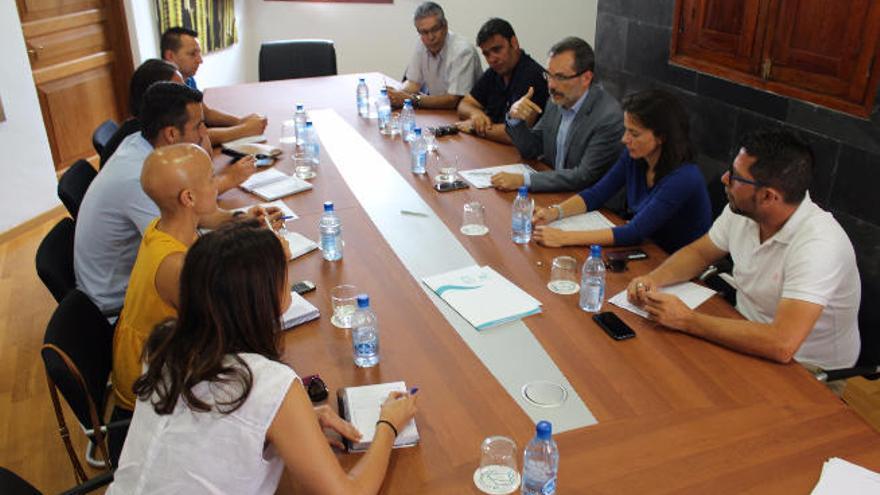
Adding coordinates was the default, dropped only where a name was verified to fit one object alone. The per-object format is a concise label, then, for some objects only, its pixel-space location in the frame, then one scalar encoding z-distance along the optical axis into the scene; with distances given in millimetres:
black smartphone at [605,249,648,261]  2486
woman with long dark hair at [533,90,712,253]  2613
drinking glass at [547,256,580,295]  2313
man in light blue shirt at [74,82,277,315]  2535
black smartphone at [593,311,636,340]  2033
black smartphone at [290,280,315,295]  2305
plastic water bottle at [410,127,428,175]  3328
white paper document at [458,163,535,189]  3213
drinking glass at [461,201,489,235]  2750
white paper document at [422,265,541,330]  2143
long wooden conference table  1548
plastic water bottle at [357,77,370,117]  4371
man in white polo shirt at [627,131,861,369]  1959
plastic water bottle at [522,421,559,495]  1441
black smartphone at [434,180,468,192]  3129
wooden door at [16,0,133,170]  4910
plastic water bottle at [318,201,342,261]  2523
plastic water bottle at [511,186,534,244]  2662
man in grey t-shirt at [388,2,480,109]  4480
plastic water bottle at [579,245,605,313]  2189
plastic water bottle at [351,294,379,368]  1916
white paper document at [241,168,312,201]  3127
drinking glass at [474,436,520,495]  1503
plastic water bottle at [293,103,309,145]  3826
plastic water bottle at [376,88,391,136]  4012
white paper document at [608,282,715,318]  2193
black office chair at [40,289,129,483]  1807
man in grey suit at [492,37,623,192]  3150
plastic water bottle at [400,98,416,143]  3879
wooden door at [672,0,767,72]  3875
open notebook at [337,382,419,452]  1631
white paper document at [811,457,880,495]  1482
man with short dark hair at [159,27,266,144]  4191
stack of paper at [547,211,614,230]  2789
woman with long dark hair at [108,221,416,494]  1365
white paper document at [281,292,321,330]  2105
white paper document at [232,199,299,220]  2901
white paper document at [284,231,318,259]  2559
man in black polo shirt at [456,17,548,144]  3922
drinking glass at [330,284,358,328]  2135
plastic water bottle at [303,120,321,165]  3575
